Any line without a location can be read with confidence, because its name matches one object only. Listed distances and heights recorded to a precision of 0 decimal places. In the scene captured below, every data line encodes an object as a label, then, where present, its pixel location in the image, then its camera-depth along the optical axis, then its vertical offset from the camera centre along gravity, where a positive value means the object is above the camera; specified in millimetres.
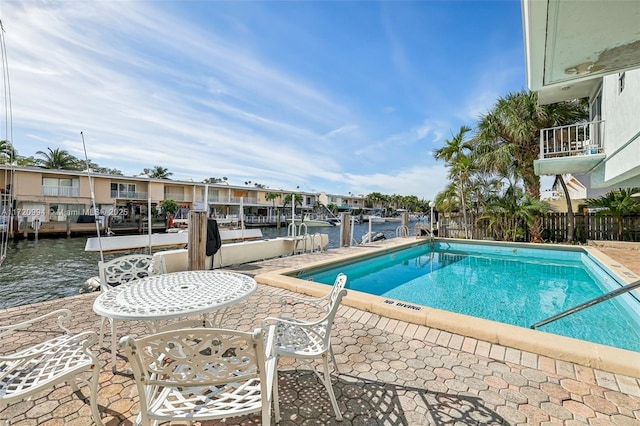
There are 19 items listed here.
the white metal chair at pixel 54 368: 1535 -1007
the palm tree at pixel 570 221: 11109 -314
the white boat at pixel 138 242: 9672 -1089
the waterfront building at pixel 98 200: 20812 +1254
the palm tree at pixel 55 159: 29016 +5853
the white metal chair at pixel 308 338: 1914 -1001
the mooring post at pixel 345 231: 10992 -726
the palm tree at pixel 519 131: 11406 +3686
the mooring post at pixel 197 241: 5930 -611
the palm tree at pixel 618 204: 9674 +343
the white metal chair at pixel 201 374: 1271 -844
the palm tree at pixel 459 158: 12781 +2677
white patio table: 2002 -723
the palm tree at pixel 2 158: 20944 +4419
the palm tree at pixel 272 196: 36938 +2355
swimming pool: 4445 -1786
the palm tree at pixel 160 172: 36906 +5617
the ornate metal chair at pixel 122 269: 3064 -687
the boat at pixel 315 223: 32719 -1256
